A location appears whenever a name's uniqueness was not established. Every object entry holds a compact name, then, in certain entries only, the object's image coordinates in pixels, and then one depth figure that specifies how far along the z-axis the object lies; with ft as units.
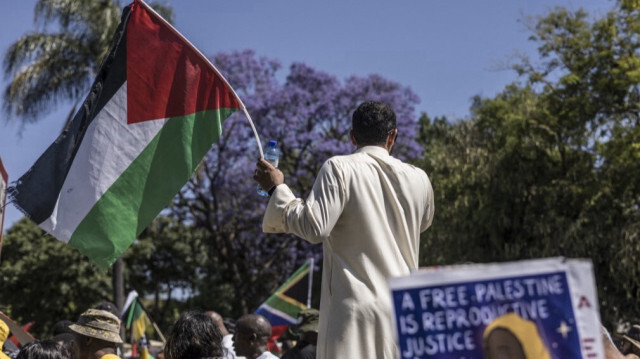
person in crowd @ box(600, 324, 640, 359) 11.90
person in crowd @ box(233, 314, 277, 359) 22.39
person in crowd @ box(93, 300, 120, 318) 24.24
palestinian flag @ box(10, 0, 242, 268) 18.65
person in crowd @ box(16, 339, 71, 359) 17.11
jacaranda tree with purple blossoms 95.25
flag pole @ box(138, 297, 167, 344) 34.23
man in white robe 11.85
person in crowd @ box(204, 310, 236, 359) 23.75
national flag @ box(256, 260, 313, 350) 40.42
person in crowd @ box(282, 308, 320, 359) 22.34
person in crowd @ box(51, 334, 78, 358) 17.52
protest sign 8.14
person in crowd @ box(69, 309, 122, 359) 17.22
